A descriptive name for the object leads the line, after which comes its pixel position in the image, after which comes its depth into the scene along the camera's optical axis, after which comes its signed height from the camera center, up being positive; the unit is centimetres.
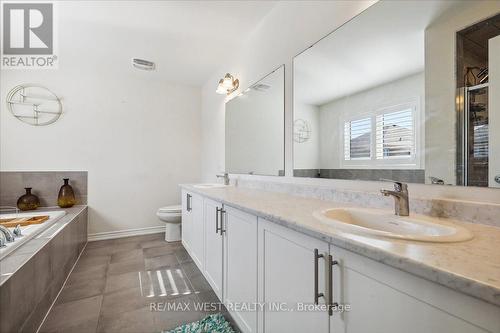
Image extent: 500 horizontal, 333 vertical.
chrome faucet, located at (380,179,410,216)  105 -14
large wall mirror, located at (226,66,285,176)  214 +41
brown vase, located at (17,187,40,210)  292 -42
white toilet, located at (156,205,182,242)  328 -73
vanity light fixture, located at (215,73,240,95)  291 +102
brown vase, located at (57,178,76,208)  313 -38
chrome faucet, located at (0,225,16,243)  161 -46
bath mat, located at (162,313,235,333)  156 -106
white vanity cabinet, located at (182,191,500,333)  55 -40
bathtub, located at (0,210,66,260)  148 -51
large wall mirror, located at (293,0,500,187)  93 +36
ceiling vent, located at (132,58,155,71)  303 +134
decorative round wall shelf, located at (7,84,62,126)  306 +82
